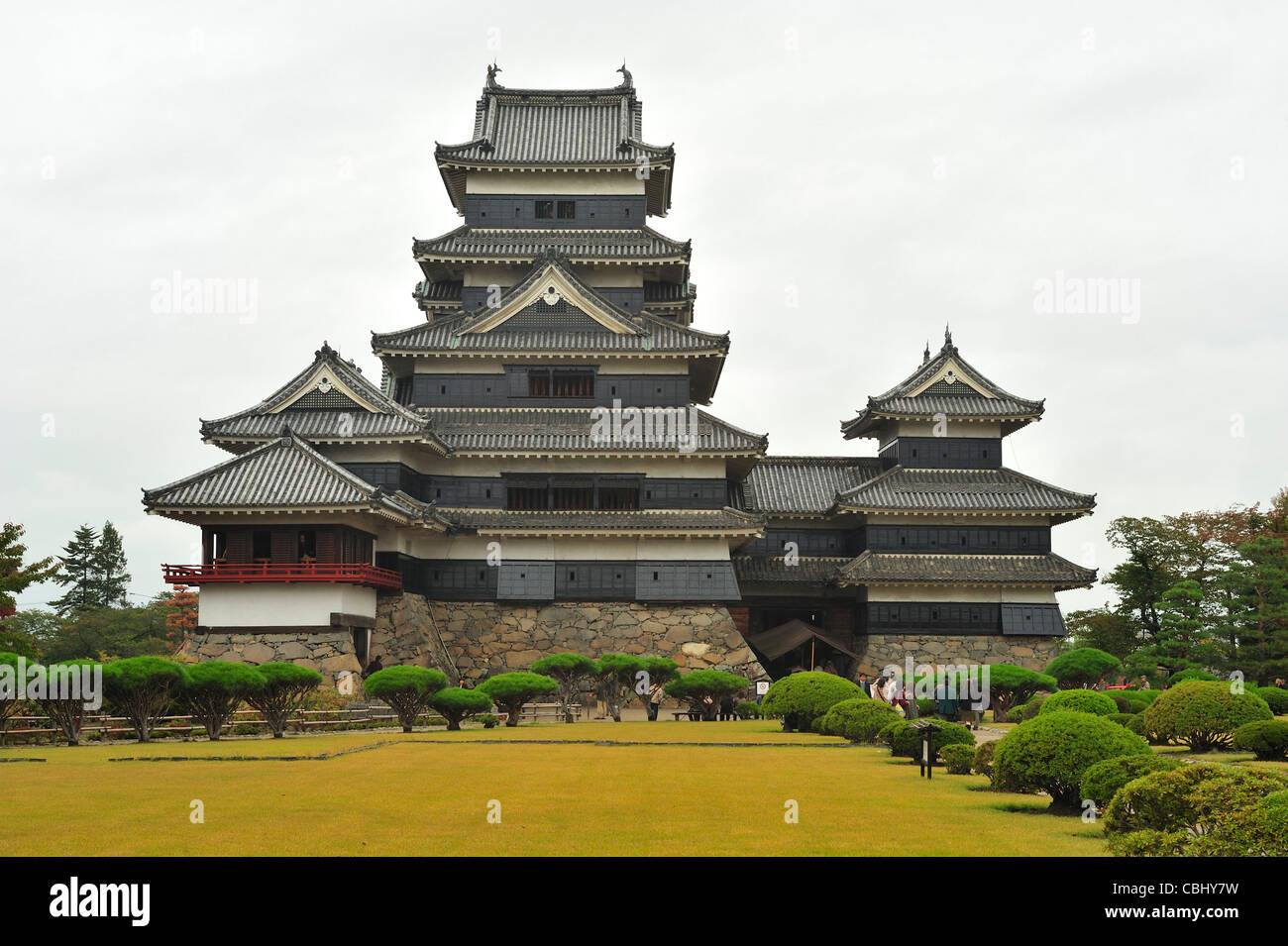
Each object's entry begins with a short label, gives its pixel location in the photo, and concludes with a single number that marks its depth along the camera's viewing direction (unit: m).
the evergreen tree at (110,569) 73.25
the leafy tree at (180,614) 65.06
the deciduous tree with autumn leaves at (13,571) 46.50
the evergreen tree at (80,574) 72.06
